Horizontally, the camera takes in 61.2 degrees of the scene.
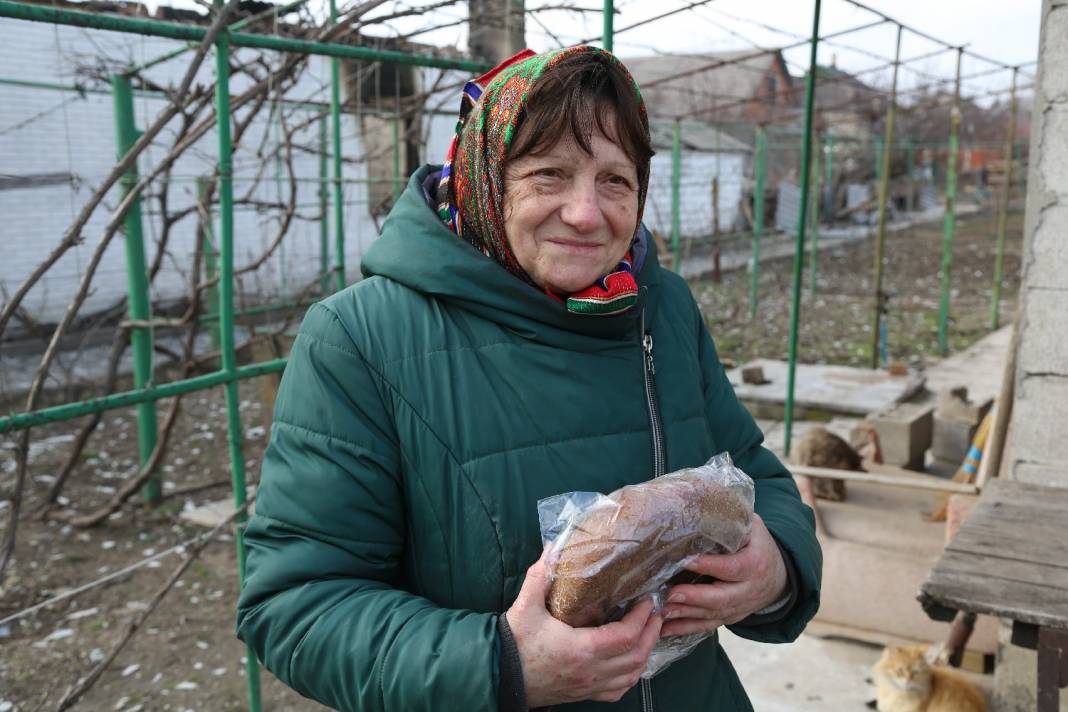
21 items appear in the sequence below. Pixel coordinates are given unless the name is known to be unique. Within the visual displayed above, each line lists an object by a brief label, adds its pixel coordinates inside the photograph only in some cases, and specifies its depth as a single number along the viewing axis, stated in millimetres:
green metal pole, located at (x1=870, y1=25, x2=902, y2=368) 6934
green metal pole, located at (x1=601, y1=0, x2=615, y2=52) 2713
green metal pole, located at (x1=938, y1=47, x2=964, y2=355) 8047
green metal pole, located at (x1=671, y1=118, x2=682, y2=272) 9438
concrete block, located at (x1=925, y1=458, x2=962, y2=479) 5730
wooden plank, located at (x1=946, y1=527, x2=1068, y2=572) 2236
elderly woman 1206
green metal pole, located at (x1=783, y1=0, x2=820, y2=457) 4305
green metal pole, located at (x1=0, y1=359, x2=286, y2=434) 2174
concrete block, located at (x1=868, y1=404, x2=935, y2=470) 5391
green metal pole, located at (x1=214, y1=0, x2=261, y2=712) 2523
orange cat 3180
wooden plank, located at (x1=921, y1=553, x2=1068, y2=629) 1985
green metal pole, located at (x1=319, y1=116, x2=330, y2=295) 6188
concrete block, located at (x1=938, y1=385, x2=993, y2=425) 5762
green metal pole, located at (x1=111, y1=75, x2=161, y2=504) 4945
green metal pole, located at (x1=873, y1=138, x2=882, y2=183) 24053
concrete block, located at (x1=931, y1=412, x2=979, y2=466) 5656
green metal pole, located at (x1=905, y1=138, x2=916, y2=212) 20723
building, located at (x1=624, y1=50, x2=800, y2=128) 25230
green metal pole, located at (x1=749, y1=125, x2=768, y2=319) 10492
